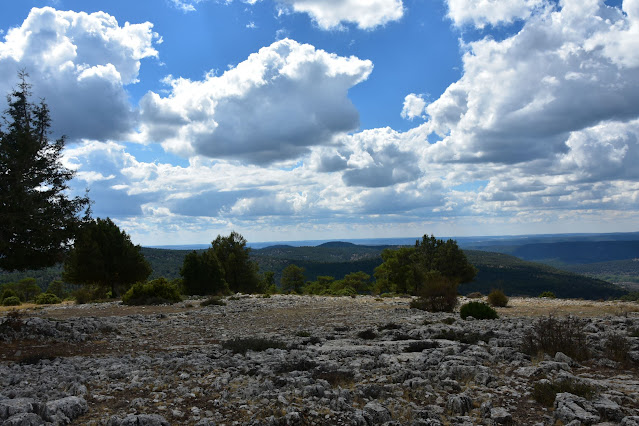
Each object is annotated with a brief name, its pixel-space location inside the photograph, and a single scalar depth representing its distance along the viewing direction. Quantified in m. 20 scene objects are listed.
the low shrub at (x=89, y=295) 42.12
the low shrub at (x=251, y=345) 12.99
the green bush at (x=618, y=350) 10.15
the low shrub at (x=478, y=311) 21.22
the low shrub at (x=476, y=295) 42.06
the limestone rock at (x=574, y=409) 6.38
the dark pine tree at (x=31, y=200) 15.54
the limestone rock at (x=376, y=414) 6.73
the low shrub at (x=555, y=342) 10.74
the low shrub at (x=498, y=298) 30.73
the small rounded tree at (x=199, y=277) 50.00
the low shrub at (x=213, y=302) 32.28
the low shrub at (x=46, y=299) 49.34
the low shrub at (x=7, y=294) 55.25
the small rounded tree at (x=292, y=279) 95.69
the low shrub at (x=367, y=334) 15.48
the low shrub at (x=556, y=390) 7.33
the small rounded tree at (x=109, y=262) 43.69
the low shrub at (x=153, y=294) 33.81
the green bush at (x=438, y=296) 25.76
